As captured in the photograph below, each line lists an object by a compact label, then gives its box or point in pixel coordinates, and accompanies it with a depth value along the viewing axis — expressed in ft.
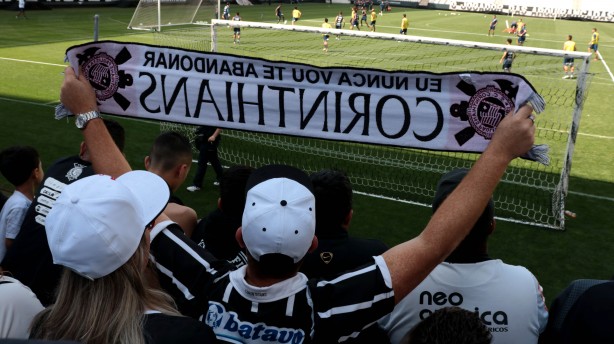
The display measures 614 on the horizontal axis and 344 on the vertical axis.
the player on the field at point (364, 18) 140.85
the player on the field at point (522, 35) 112.60
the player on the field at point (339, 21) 113.29
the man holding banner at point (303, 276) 7.05
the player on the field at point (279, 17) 139.44
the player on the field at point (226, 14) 117.39
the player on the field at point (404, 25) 115.76
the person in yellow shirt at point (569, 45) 81.76
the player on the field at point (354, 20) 131.30
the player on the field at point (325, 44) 82.86
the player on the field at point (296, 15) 129.08
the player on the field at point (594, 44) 94.38
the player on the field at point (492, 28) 130.43
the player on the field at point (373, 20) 129.49
